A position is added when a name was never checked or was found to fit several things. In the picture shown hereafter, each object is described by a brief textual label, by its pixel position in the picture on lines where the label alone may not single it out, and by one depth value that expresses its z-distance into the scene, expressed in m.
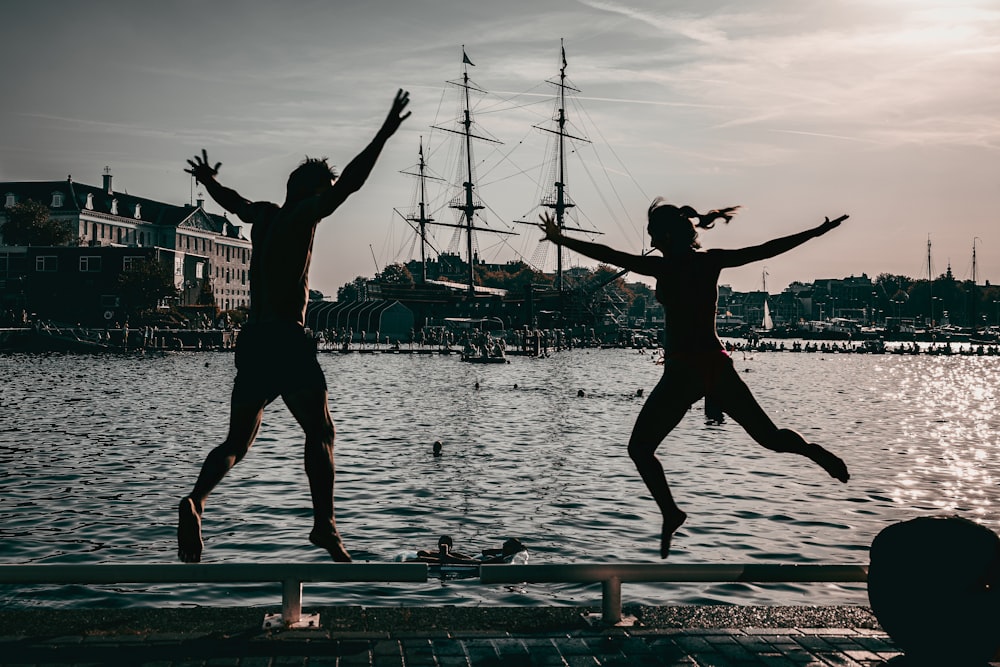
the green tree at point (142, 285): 93.69
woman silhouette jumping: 5.13
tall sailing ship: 129.50
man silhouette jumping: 5.05
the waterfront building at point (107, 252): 94.94
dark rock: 4.55
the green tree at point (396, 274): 177.88
